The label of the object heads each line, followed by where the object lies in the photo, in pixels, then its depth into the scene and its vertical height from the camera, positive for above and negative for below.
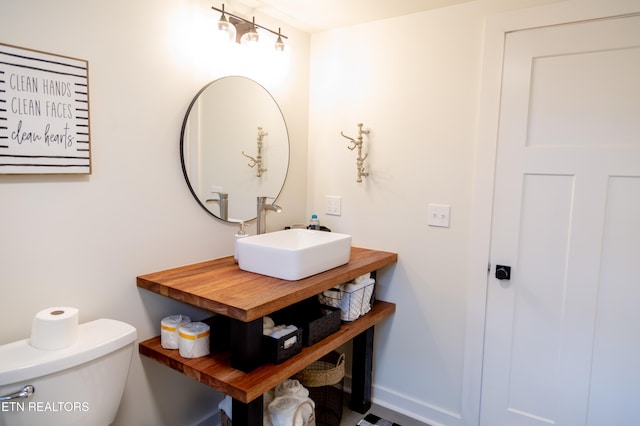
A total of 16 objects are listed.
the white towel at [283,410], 1.68 -0.96
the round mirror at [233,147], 1.89 +0.17
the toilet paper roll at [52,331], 1.27 -0.50
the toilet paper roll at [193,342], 1.58 -0.64
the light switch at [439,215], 2.08 -0.14
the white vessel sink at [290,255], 1.66 -0.32
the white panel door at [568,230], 1.67 -0.17
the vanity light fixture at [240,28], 1.88 +0.75
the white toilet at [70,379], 1.17 -0.64
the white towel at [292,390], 1.79 -0.94
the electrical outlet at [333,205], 2.47 -0.13
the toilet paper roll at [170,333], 1.65 -0.64
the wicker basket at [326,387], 2.01 -1.09
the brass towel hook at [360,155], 2.30 +0.17
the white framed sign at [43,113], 1.28 +0.21
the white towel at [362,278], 2.03 -0.48
